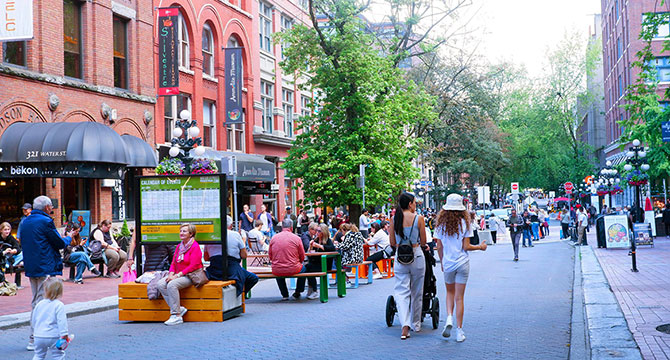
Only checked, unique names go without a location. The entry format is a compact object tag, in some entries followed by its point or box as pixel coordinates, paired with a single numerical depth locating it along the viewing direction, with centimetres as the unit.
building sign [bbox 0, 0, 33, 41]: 1401
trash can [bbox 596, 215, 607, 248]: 2811
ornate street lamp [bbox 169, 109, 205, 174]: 2103
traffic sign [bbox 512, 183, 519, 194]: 5631
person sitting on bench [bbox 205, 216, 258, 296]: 1185
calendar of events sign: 1205
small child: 663
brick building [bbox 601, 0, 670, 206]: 5275
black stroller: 999
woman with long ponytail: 940
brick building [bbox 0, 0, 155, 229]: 2078
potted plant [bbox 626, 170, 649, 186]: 3262
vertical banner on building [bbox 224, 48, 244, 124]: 3256
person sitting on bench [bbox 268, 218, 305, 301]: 1328
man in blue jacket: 946
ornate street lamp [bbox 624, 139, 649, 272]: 3379
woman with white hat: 909
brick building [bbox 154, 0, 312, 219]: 3091
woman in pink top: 1108
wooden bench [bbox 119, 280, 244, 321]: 1129
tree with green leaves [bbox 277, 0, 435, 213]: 2778
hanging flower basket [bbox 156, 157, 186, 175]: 2181
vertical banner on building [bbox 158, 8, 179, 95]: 2750
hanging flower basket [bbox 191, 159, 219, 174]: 2077
